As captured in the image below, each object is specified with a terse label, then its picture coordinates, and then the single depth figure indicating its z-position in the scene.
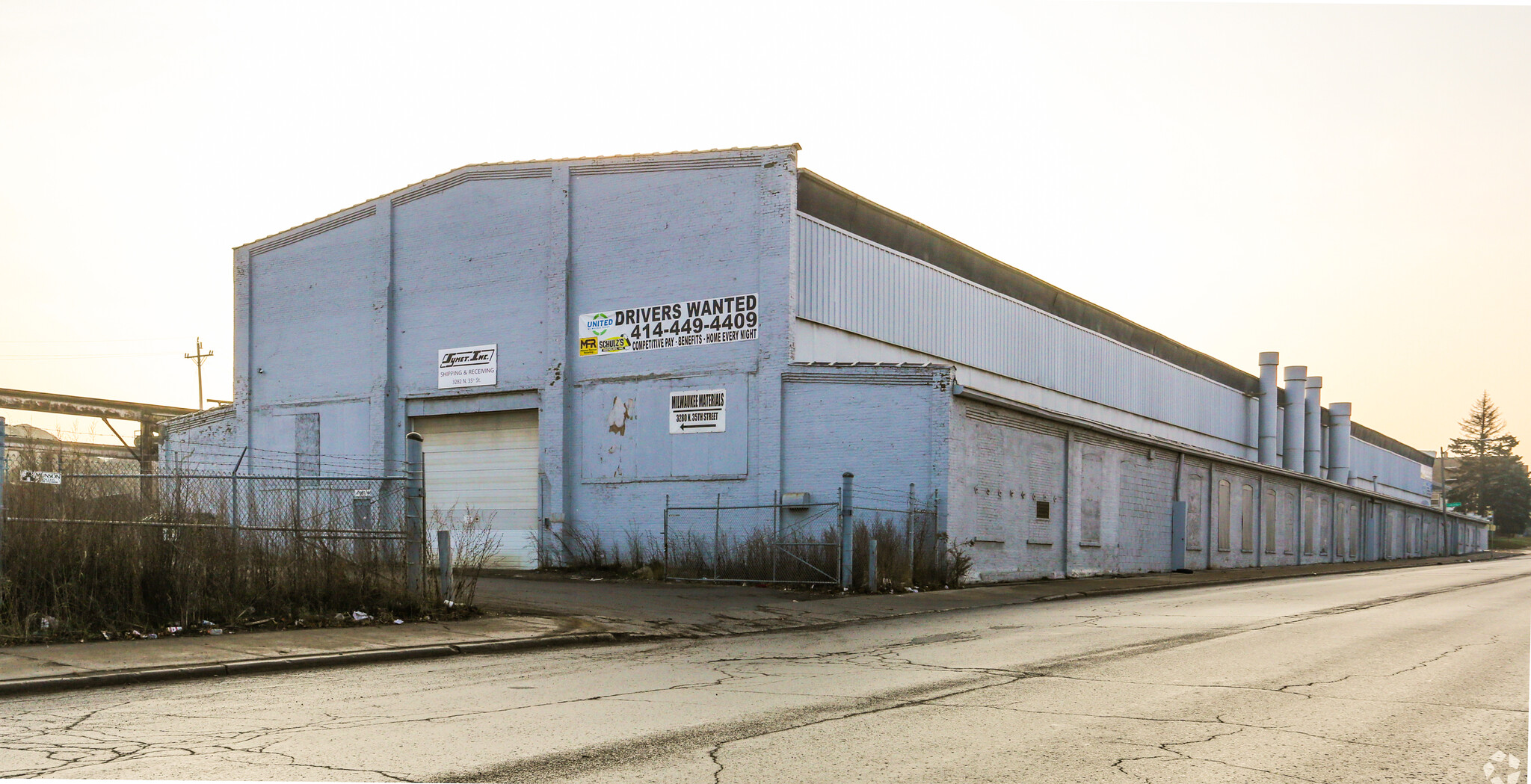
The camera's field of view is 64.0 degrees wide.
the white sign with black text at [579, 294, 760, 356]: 28.41
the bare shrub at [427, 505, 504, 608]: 16.88
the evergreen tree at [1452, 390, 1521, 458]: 167.88
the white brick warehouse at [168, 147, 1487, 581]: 27.59
